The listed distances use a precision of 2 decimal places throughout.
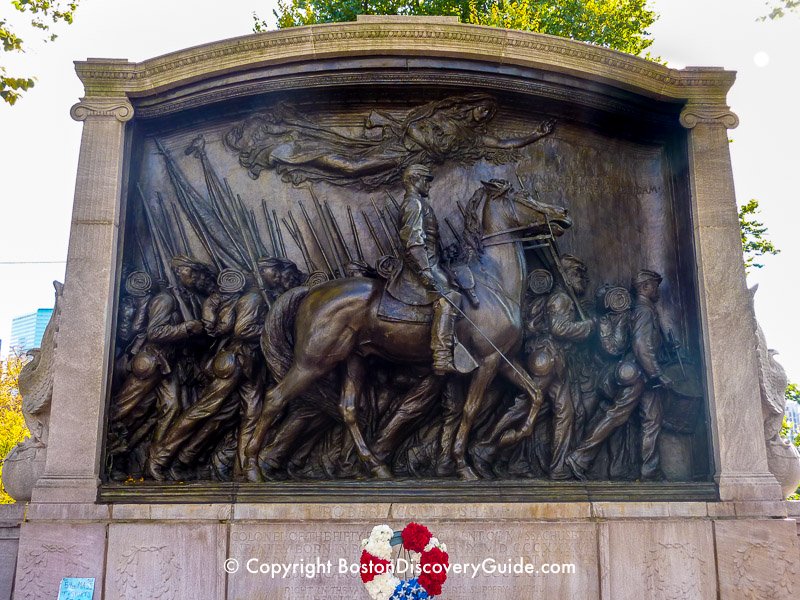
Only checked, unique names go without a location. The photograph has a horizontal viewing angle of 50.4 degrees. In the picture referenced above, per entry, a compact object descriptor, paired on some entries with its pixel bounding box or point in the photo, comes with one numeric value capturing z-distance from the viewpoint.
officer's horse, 10.02
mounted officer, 9.70
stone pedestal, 8.84
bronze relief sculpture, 10.13
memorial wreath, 5.86
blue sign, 8.71
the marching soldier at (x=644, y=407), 10.47
